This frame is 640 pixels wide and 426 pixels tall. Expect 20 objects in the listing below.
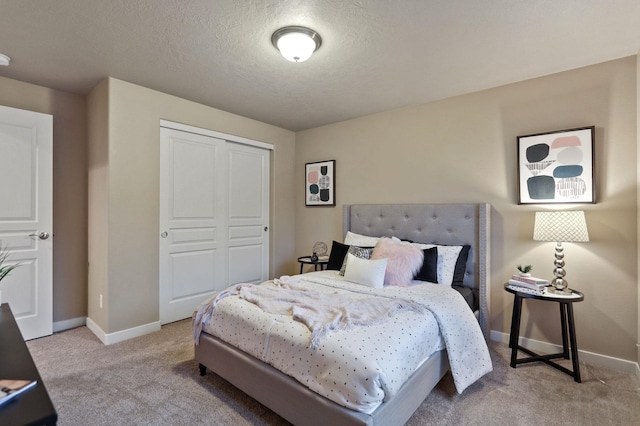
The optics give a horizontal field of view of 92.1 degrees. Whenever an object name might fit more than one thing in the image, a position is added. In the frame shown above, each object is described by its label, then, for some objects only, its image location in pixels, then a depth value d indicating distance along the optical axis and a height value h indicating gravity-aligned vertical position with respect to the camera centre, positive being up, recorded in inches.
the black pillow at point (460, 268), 113.3 -21.0
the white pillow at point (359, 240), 132.5 -12.7
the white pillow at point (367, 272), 102.3 -20.6
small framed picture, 166.2 +15.5
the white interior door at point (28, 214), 109.3 -1.1
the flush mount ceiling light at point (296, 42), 80.8 +45.6
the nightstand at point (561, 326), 88.2 -35.4
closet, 131.2 -1.7
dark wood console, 37.8 -25.2
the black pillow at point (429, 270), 109.1 -20.8
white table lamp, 90.5 -5.9
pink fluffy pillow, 105.3 -17.4
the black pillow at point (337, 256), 131.1 -19.4
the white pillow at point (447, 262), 110.3 -18.5
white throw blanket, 68.1 -24.3
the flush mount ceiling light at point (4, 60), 94.9 +47.2
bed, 59.0 -35.4
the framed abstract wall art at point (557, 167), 98.6 +15.0
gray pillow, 116.7 -15.8
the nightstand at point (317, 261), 147.6 -24.3
